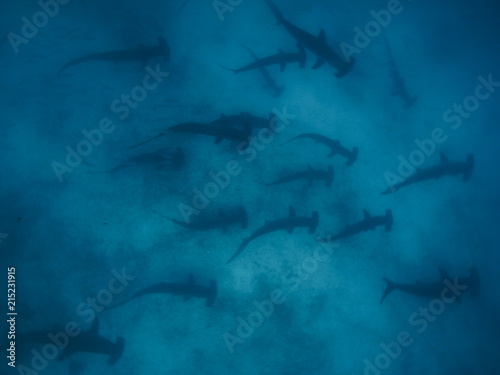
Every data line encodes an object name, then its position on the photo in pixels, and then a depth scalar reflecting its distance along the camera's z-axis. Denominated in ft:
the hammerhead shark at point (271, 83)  36.94
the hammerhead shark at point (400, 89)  40.98
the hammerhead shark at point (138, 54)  32.09
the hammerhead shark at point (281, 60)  32.03
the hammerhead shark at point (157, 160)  27.40
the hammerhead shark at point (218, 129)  23.63
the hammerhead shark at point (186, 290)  24.52
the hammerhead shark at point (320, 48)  25.80
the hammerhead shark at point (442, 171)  33.30
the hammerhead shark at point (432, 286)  27.55
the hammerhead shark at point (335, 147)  32.32
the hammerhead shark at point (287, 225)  26.78
